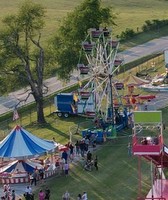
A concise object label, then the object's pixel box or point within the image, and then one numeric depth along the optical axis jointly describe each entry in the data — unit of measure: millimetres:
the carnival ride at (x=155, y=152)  38188
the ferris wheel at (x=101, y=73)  57438
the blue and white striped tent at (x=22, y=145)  47616
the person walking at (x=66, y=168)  48125
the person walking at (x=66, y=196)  42250
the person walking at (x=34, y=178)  46812
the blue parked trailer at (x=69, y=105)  63394
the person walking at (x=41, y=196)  42094
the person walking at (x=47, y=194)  42188
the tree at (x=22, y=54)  62469
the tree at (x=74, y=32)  70375
